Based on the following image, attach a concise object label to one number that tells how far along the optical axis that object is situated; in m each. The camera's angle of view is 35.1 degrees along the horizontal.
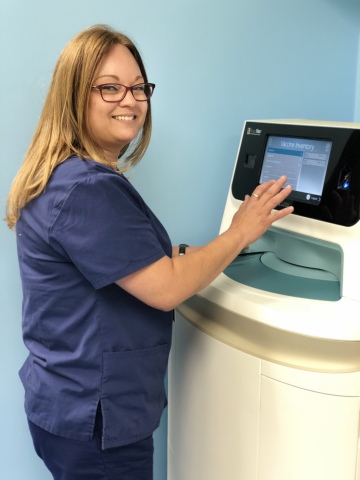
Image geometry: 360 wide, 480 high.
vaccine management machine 0.90
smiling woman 0.85
